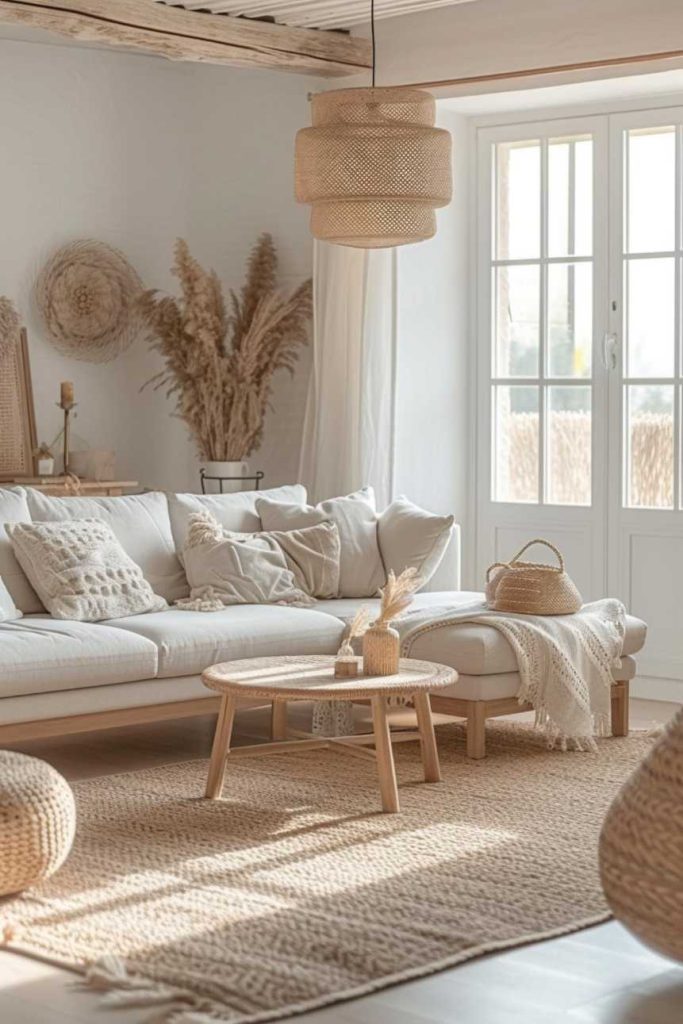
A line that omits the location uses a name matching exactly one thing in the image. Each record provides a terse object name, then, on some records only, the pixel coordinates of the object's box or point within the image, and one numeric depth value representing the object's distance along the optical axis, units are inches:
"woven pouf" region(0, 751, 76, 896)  146.9
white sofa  195.3
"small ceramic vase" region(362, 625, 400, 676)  191.5
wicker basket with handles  225.1
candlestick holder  288.4
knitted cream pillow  217.6
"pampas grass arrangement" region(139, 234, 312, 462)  293.6
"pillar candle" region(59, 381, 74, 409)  289.1
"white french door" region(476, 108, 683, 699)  271.3
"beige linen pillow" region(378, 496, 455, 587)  250.2
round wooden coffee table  182.2
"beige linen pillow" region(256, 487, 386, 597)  250.1
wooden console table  277.4
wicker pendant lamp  208.8
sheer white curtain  285.6
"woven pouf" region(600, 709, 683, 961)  118.4
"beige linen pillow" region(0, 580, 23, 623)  212.2
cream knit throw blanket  217.2
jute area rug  130.3
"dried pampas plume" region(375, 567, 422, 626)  191.9
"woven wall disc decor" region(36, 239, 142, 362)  295.0
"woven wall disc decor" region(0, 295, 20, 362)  284.8
